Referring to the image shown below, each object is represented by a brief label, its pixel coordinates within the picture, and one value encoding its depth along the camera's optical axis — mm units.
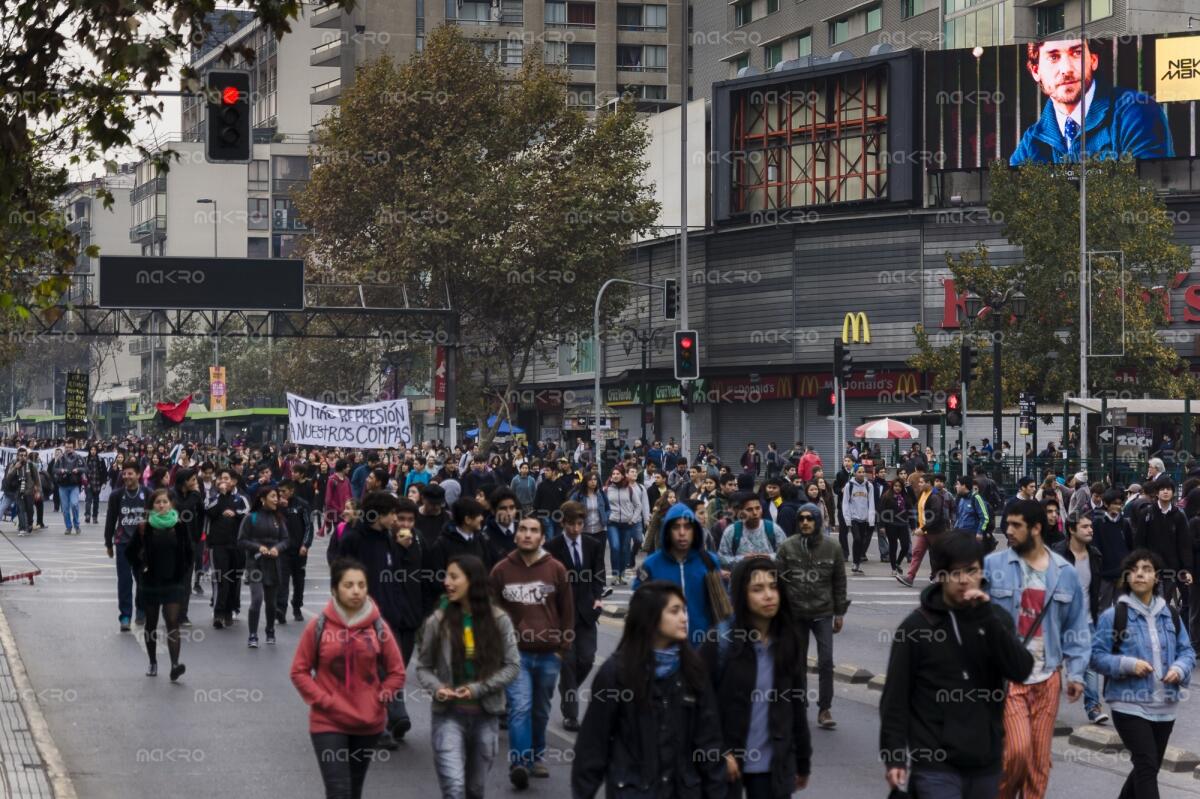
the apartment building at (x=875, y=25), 55594
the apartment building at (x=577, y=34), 89062
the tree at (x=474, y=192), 53500
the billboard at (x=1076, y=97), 53406
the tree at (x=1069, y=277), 45062
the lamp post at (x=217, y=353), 79950
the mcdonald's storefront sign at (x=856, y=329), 56406
